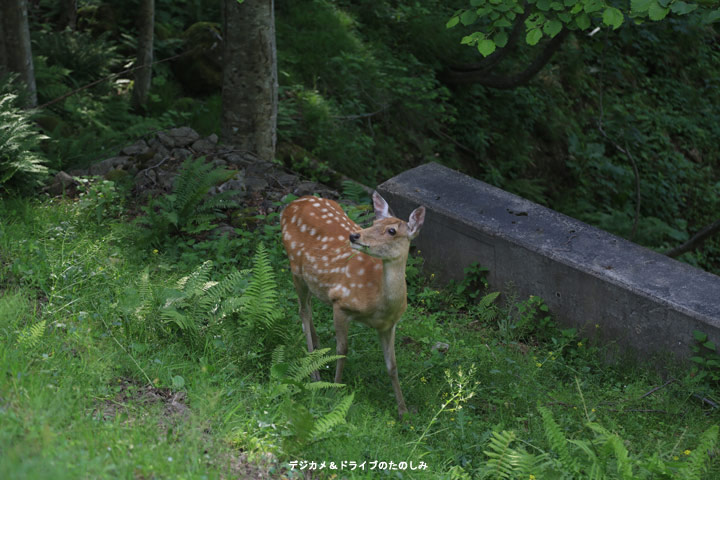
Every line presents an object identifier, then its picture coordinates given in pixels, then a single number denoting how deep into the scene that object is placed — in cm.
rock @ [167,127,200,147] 862
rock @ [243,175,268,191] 819
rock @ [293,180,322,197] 820
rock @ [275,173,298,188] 834
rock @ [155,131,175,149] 855
